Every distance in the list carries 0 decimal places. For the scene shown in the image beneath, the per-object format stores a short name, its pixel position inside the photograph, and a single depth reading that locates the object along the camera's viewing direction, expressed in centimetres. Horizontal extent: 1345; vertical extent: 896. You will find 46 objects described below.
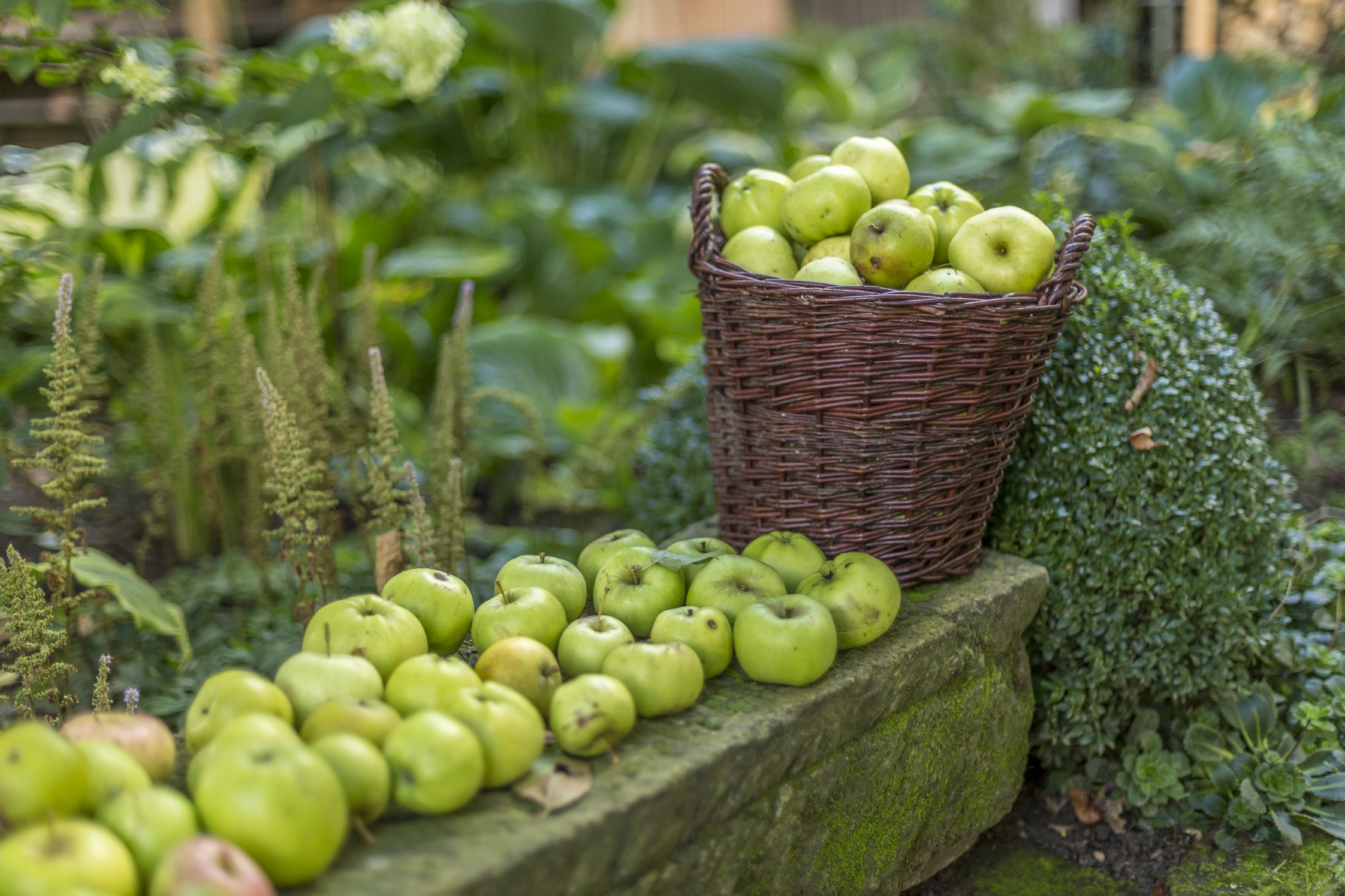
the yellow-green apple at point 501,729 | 119
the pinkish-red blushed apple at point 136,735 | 118
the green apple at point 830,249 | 183
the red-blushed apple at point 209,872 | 94
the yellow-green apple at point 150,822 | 103
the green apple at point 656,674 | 134
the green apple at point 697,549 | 169
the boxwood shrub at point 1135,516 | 193
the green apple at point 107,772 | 108
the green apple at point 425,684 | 125
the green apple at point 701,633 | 146
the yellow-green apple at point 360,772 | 110
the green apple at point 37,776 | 102
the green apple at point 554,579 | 160
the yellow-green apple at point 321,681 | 127
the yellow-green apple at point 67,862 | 93
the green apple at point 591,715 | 125
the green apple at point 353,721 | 119
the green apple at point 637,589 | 157
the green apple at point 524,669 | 133
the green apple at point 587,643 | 142
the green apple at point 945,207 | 185
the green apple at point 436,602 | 148
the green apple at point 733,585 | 156
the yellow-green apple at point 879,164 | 193
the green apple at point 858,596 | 155
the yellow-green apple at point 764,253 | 185
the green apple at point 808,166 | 201
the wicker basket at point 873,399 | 164
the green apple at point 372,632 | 135
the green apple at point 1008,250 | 171
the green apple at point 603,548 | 173
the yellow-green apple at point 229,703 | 120
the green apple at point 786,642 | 142
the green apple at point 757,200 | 197
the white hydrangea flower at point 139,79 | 214
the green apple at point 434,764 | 113
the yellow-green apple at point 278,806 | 101
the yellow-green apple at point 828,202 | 184
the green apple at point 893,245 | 171
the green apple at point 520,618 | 146
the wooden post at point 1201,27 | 538
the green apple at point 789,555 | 170
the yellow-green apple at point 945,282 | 169
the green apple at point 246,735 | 108
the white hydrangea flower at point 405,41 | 255
